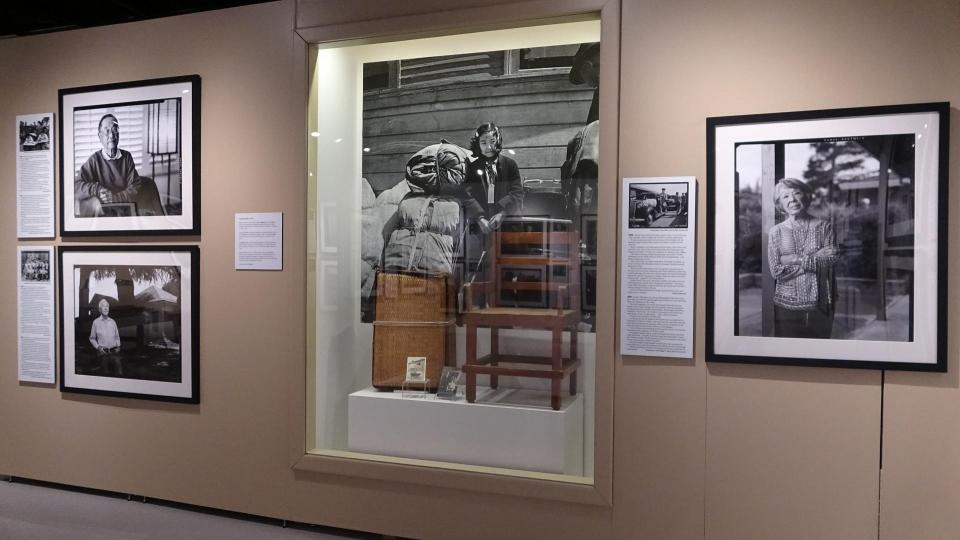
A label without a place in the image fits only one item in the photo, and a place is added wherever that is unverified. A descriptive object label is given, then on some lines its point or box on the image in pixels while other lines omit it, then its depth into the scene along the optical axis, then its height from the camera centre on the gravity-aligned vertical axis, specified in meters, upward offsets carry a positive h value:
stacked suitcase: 3.79 -0.34
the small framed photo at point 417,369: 3.82 -0.58
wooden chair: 3.52 -0.19
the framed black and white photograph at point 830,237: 2.92 +0.11
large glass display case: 3.52 +0.06
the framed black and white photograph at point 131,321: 4.21 -0.38
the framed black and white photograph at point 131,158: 4.19 +0.61
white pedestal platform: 3.49 -0.85
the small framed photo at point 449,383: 3.74 -0.64
